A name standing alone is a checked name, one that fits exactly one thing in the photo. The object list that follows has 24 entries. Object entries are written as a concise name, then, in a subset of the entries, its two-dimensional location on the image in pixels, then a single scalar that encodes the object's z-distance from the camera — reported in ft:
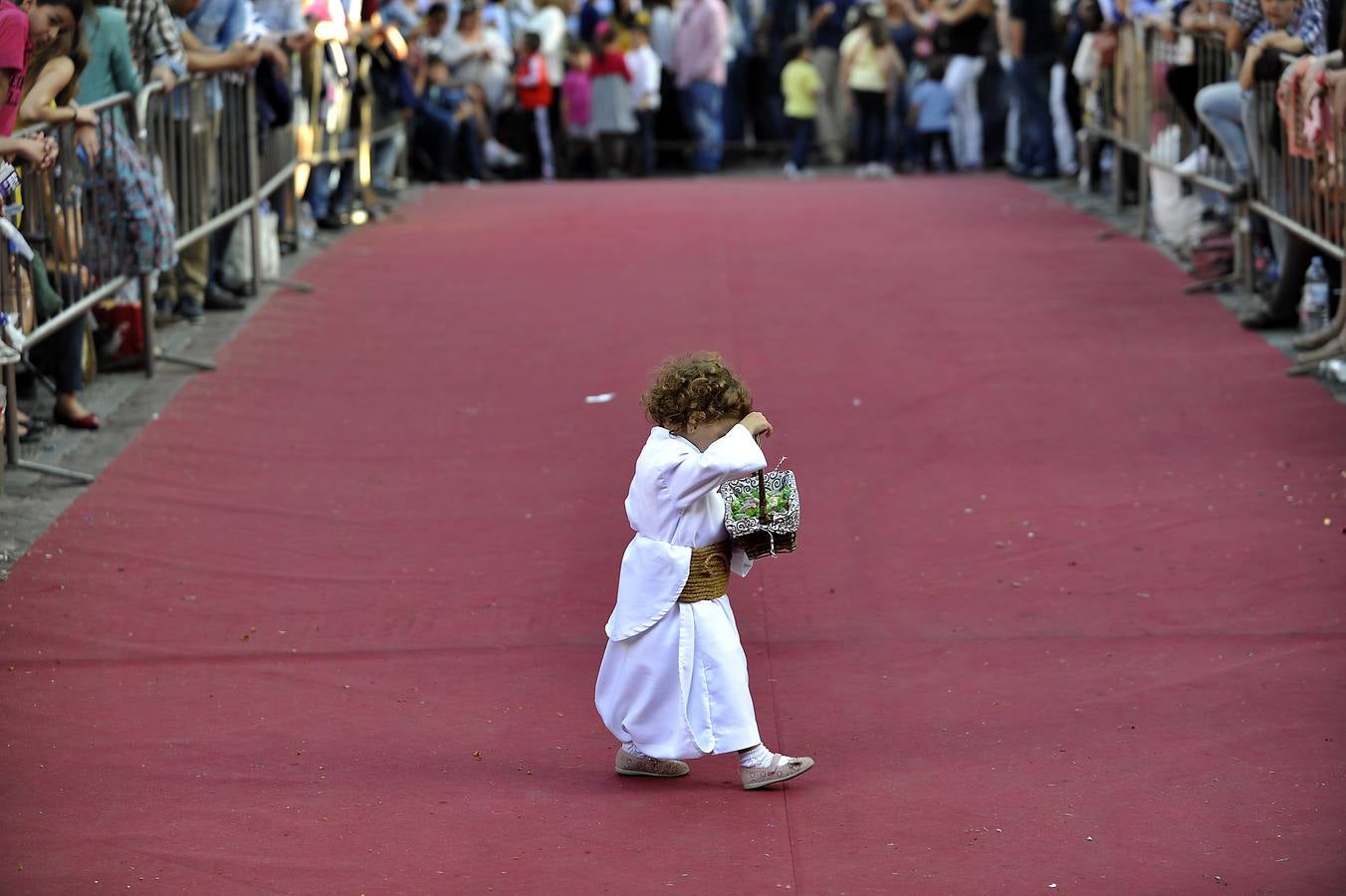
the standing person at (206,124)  41.98
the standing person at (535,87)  81.10
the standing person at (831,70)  83.76
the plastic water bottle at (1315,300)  38.60
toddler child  18.93
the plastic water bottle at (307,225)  56.65
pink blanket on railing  35.13
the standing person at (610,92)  81.25
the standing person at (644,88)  81.92
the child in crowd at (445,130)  78.18
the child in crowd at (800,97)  81.41
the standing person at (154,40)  38.65
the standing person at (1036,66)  71.67
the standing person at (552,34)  81.61
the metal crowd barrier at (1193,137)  36.65
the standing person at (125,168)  34.91
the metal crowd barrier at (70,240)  29.86
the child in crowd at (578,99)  81.61
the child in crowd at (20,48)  28.04
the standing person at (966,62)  76.64
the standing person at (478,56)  79.46
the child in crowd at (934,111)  77.71
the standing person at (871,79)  78.95
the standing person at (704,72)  82.17
